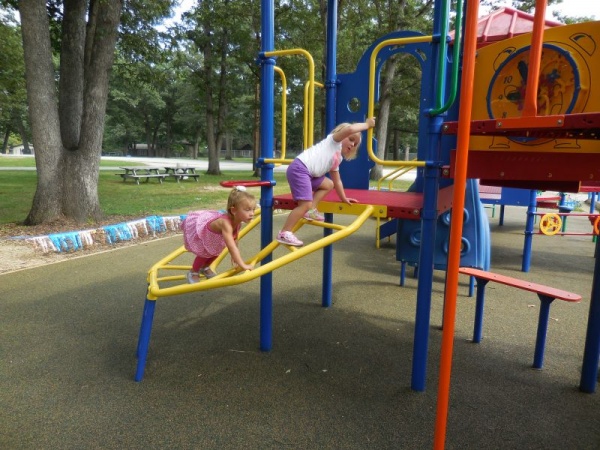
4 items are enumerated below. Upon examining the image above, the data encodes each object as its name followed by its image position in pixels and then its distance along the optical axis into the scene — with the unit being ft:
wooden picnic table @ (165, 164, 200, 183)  57.06
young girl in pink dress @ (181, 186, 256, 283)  9.00
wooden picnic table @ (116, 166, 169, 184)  51.57
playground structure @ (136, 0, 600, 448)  5.61
